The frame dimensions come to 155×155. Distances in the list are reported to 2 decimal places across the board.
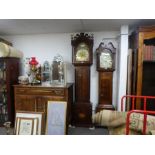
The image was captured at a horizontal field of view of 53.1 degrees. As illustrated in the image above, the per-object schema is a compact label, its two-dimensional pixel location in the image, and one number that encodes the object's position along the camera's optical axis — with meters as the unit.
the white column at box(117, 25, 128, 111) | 2.43
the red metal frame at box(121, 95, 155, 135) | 1.26
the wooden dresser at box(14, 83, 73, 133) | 2.41
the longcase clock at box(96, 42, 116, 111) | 2.53
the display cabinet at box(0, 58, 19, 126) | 2.58
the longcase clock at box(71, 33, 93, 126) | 2.54
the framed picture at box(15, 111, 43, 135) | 1.63
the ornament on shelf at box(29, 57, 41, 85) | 2.67
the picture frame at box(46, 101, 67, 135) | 2.12
